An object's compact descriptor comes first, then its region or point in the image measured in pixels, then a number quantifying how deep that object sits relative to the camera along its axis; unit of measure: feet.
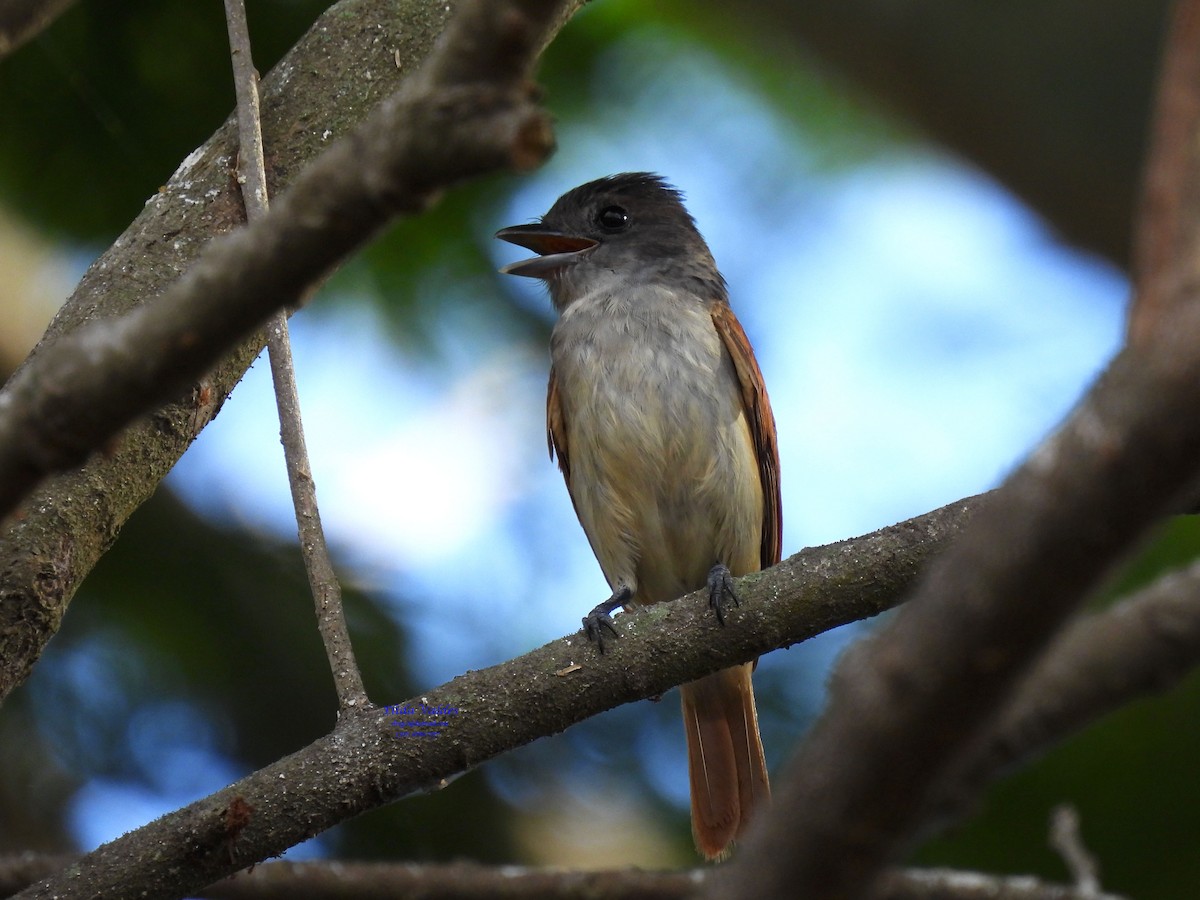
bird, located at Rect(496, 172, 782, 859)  15.15
